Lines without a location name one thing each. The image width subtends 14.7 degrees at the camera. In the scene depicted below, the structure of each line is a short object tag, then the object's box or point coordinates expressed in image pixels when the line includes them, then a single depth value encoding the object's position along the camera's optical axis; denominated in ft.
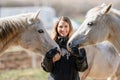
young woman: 20.79
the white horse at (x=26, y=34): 21.57
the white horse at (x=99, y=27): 21.61
